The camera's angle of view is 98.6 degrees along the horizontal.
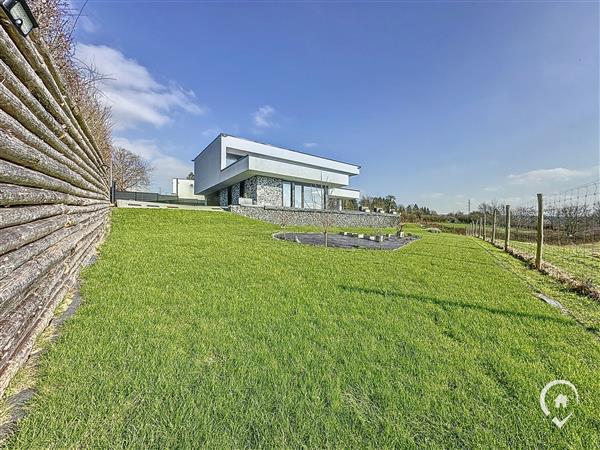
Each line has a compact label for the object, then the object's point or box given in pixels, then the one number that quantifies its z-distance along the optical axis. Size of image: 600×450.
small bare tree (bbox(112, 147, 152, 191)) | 28.95
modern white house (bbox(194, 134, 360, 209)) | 22.06
